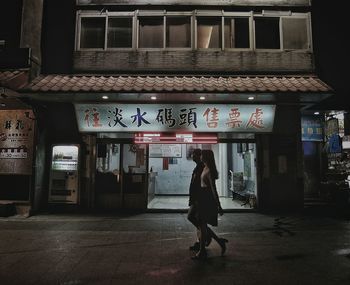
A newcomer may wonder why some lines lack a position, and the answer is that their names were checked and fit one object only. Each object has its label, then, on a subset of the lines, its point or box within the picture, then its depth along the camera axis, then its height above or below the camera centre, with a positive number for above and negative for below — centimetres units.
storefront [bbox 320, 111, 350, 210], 1248 +66
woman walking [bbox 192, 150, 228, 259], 648 -63
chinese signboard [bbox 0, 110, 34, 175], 1155 +126
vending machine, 1228 -1
